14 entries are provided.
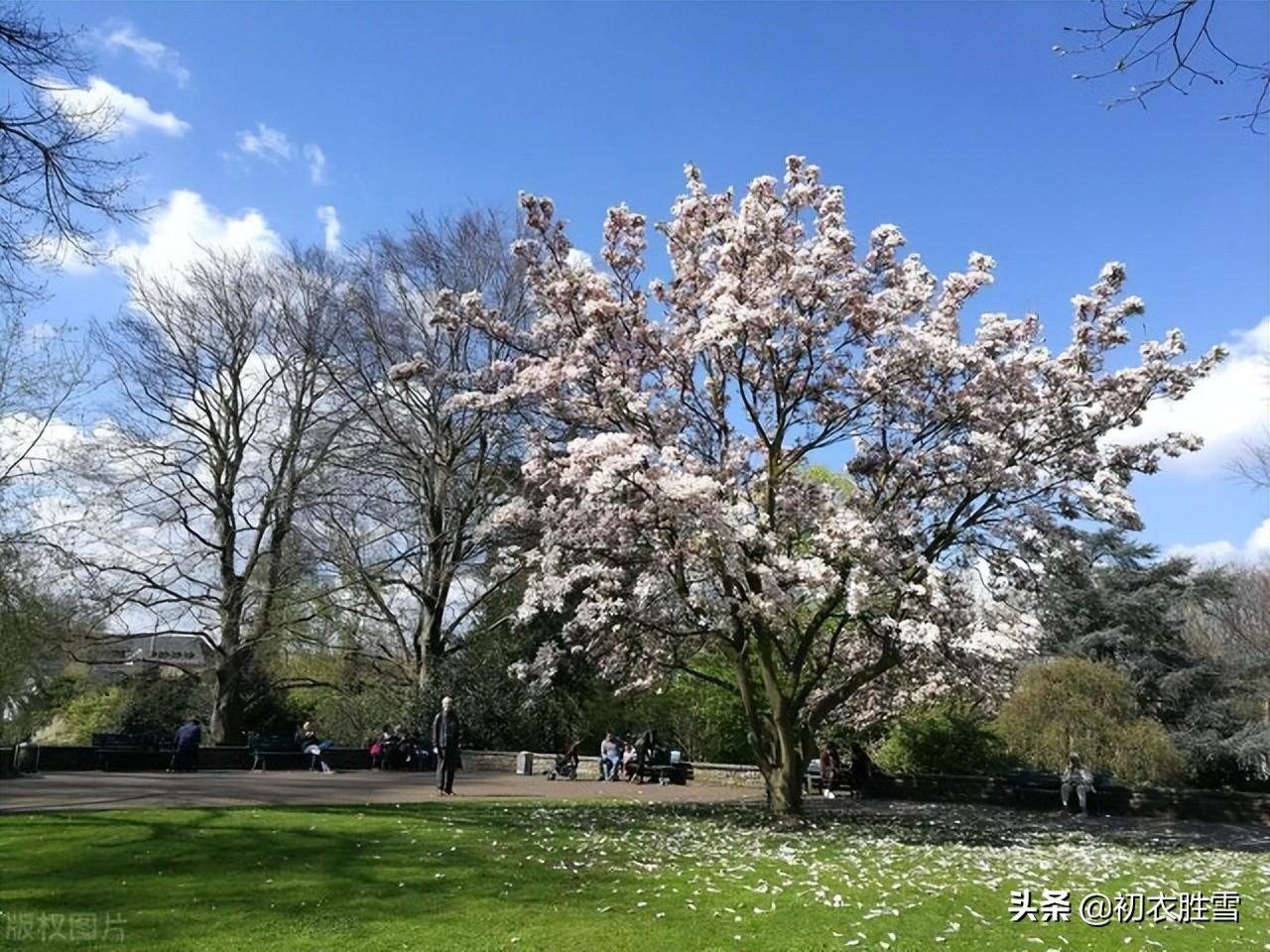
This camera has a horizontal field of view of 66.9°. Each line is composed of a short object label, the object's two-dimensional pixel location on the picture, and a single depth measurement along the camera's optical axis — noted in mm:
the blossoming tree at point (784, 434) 12297
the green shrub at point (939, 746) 23281
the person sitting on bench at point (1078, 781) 17609
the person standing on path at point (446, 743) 16203
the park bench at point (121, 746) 20250
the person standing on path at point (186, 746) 20141
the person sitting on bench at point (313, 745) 22109
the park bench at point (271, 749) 21953
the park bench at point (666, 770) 22322
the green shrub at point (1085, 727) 22141
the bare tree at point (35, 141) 7945
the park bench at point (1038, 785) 19031
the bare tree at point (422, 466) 26531
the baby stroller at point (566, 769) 22688
